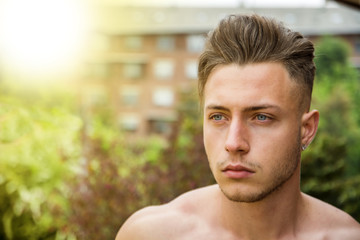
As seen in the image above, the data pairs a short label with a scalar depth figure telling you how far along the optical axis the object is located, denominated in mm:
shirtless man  847
